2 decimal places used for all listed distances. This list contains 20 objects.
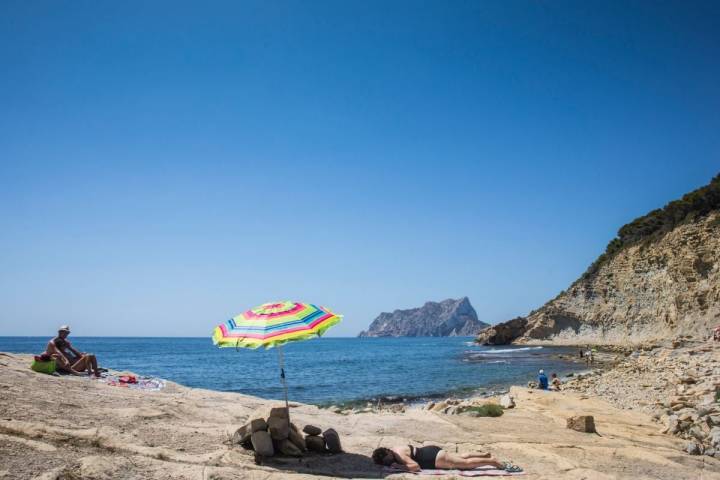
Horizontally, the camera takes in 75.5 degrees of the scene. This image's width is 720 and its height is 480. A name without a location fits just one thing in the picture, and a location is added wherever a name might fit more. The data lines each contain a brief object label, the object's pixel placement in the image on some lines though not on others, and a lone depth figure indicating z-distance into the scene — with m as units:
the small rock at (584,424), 11.02
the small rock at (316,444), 8.30
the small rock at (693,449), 9.50
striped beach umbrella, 7.30
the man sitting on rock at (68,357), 12.53
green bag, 11.55
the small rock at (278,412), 8.05
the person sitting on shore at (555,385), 24.61
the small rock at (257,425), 7.96
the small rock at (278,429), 7.93
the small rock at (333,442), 8.34
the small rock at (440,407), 16.80
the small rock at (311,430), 8.49
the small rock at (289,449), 7.88
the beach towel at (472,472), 7.37
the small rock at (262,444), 7.62
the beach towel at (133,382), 12.55
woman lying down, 7.64
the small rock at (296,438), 8.10
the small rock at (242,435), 8.04
